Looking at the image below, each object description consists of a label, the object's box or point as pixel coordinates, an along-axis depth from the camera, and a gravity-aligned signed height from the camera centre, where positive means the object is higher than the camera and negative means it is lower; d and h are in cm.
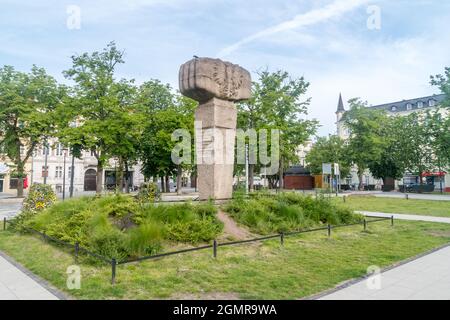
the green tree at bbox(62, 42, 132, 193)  2823 +598
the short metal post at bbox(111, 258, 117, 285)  605 -180
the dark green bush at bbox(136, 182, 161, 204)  1748 -84
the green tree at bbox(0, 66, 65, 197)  2970 +618
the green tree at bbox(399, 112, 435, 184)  4400 +334
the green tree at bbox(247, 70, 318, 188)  2942 +595
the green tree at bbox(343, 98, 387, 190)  4447 +585
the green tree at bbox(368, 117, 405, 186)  4577 +318
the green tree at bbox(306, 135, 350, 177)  4906 +331
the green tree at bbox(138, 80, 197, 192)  3544 +551
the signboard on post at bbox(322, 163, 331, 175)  3109 +72
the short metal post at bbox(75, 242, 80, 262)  746 -167
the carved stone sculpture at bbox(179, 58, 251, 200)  1210 +219
